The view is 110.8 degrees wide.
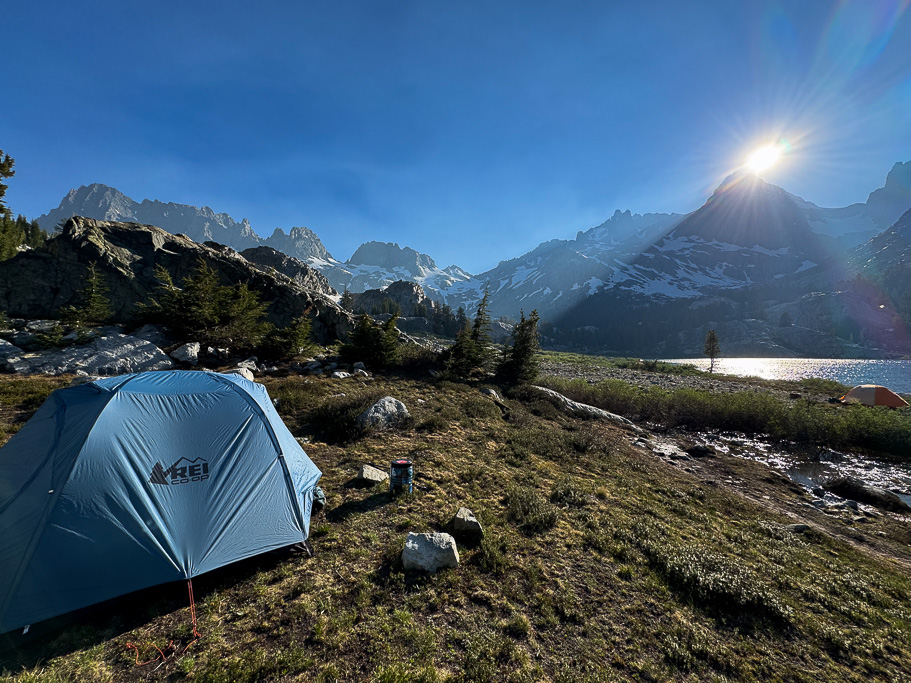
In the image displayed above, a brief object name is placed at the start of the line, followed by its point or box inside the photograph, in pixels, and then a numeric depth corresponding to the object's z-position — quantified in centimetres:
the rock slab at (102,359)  1489
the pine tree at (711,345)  6359
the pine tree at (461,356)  2302
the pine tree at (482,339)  2352
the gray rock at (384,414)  1193
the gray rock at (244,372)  1498
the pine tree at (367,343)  2164
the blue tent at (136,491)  440
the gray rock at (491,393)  1968
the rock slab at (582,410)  2102
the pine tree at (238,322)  1984
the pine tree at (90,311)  1806
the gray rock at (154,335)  1859
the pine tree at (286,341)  2003
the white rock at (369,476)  829
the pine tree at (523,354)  2330
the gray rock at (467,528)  668
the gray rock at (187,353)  1709
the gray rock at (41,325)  1766
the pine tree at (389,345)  2162
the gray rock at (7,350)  1497
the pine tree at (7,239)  2286
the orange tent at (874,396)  2432
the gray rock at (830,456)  1734
